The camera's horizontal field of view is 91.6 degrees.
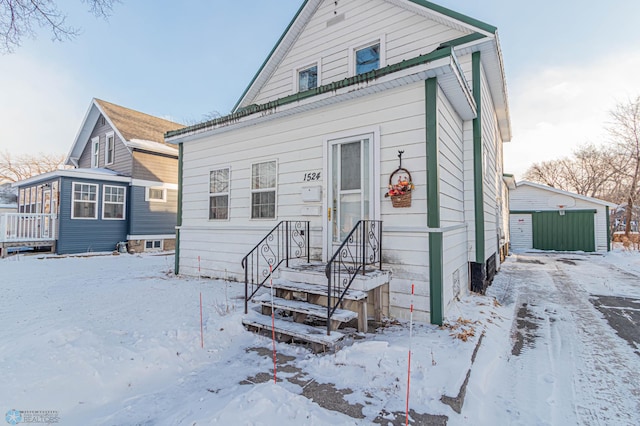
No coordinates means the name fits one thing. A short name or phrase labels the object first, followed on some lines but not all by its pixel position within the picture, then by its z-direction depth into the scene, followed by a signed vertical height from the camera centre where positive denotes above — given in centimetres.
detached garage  1608 +26
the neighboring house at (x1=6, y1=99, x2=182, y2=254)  1257 +147
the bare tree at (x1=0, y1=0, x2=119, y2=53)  479 +325
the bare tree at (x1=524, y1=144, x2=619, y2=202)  2652 +510
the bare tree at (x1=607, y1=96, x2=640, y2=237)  2003 +567
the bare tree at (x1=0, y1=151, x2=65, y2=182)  3247 +621
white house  448 +133
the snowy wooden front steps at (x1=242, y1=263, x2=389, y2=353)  353 -108
